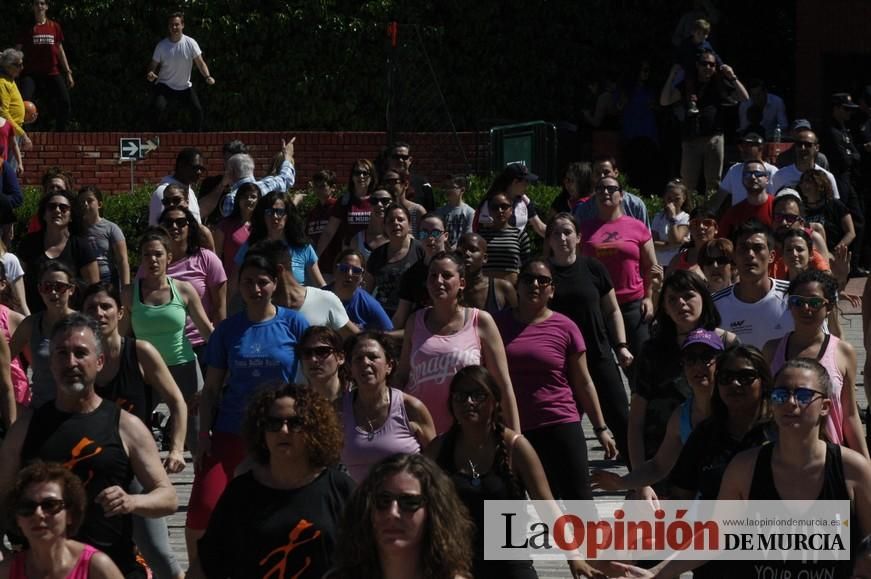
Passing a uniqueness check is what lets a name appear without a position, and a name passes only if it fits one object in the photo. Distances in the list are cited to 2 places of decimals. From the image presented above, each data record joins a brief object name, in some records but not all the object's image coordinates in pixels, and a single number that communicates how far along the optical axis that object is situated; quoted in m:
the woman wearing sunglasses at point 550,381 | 13.95
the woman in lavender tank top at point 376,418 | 12.29
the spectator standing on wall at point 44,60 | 33.54
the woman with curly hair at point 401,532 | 8.57
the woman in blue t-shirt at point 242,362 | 12.92
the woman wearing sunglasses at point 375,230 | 19.68
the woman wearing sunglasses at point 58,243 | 18.43
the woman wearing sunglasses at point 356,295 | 15.93
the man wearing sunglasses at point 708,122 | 31.92
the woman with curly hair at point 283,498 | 9.81
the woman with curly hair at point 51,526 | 9.39
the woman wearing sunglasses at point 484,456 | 10.89
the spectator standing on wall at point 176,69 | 33.82
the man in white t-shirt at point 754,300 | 14.67
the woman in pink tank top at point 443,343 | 13.73
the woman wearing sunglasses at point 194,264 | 17.39
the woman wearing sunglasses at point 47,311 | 14.86
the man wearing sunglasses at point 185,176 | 20.98
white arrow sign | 31.43
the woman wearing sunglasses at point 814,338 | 12.79
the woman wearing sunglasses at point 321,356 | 12.74
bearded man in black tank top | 10.54
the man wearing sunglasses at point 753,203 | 20.02
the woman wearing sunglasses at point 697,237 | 18.86
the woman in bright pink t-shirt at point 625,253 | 18.09
